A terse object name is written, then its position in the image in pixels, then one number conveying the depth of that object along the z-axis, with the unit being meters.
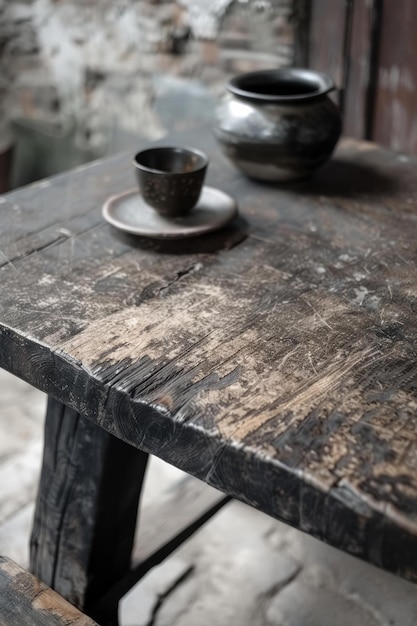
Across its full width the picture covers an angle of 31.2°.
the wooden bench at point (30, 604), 0.91
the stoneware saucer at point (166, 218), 1.18
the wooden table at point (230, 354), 0.74
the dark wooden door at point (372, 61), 1.91
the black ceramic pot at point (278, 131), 1.33
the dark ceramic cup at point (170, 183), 1.19
